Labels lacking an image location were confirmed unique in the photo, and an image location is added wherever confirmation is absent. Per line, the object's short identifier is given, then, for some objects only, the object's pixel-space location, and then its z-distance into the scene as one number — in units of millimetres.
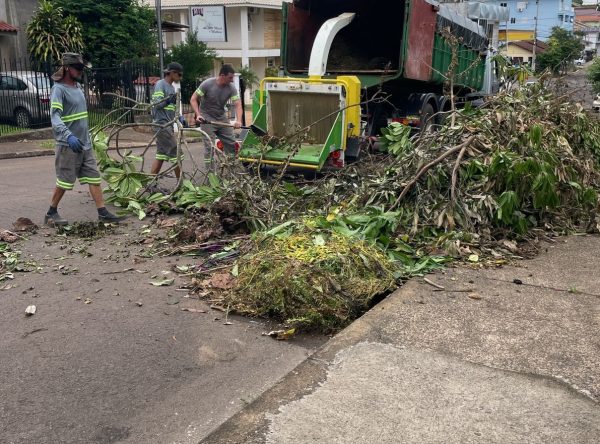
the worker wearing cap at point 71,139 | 6754
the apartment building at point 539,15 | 71938
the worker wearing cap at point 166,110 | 8758
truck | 8148
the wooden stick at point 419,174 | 6145
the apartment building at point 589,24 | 86712
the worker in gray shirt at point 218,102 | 8977
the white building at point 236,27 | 28891
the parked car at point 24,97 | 16439
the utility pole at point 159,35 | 17188
